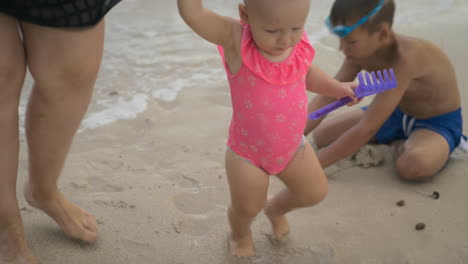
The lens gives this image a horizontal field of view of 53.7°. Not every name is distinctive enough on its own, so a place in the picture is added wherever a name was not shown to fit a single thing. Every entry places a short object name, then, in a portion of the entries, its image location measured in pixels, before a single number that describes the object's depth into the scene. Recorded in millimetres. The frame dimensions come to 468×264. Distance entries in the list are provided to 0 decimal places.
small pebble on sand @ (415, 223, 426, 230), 1798
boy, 2117
